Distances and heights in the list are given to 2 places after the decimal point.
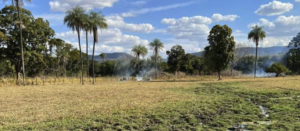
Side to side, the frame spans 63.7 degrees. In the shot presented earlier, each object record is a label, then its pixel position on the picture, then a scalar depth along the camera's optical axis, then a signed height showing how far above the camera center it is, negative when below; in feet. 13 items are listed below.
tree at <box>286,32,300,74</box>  171.81 +9.91
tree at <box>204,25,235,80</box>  110.22 +9.62
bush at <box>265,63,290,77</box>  140.46 -0.47
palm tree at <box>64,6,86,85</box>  90.27 +19.71
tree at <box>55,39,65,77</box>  160.45 +11.28
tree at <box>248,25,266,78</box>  140.15 +19.97
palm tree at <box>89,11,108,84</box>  96.37 +19.15
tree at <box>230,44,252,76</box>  177.22 +13.38
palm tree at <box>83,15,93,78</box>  92.43 +17.56
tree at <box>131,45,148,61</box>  180.86 +14.45
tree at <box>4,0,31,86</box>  80.30 +22.58
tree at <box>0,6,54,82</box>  103.24 +14.98
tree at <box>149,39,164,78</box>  166.12 +16.75
